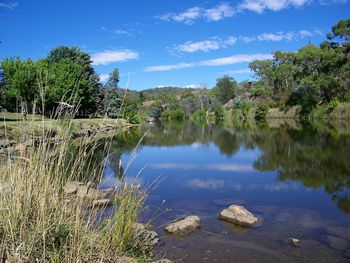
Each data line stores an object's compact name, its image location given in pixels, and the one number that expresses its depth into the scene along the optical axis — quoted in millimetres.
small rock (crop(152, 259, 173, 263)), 5570
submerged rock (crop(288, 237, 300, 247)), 7160
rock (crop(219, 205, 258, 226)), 8492
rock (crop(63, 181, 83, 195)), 4621
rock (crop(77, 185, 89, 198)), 4461
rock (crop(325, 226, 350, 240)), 7676
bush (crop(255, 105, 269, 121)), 67562
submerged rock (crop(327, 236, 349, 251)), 6992
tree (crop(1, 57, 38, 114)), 33781
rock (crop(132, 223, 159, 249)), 5691
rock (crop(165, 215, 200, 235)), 7854
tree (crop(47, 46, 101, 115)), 41438
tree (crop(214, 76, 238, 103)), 109062
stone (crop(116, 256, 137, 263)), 4507
